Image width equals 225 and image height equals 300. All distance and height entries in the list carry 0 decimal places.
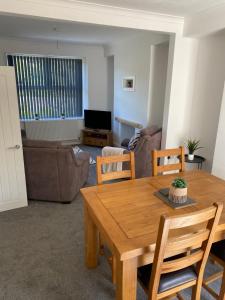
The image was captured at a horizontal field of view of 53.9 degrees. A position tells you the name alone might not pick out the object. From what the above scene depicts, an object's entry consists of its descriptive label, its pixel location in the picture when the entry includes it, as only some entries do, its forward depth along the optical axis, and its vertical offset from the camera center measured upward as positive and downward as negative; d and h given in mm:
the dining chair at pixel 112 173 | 2101 -773
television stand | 6387 -1268
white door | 2729 -748
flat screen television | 6352 -755
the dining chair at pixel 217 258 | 1661 -1224
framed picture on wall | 5180 +228
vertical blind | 6035 +154
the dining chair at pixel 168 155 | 2375 -710
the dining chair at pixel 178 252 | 1220 -943
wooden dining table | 1334 -856
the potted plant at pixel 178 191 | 1739 -743
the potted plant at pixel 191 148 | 3445 -832
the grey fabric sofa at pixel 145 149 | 3684 -908
